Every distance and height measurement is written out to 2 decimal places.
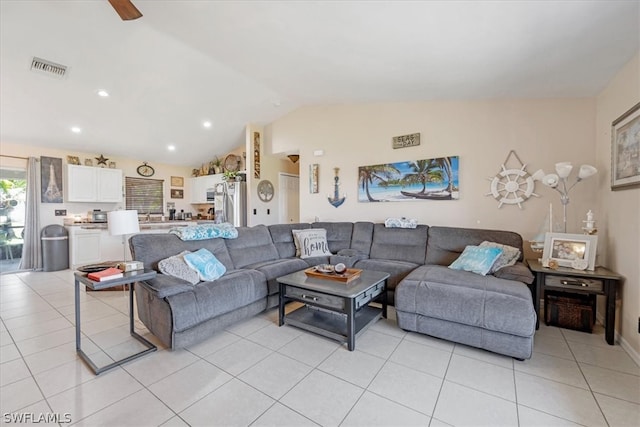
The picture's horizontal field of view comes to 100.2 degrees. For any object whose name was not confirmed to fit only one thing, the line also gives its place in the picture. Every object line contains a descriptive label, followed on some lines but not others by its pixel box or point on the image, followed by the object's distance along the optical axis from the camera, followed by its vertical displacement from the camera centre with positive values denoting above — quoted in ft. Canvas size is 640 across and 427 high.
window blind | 20.35 +1.23
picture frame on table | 8.02 -1.29
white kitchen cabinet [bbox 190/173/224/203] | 21.72 +2.10
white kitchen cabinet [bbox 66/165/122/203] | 17.26 +1.75
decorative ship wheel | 10.68 +0.97
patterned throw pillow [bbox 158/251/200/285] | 8.00 -1.81
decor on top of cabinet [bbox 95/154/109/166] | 18.47 +3.49
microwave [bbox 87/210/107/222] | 18.11 -0.39
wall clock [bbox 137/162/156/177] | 20.67 +3.15
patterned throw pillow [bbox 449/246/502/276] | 8.87 -1.73
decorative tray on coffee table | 8.32 -2.10
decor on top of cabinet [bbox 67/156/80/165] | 17.36 +3.30
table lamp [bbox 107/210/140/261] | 8.83 -0.39
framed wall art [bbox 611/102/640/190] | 6.88 +1.62
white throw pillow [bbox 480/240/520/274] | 8.93 -1.64
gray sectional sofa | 6.94 -2.33
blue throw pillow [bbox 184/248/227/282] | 8.32 -1.75
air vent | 10.96 +6.03
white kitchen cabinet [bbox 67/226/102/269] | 16.66 -2.26
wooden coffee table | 7.45 -2.76
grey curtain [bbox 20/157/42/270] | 15.98 -0.87
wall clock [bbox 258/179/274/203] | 19.31 +1.43
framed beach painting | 12.19 +1.41
